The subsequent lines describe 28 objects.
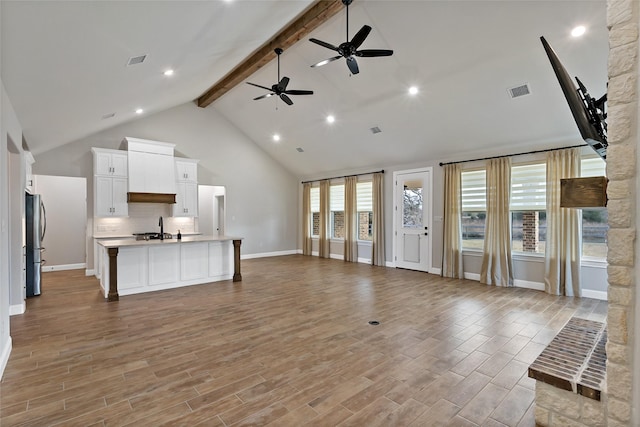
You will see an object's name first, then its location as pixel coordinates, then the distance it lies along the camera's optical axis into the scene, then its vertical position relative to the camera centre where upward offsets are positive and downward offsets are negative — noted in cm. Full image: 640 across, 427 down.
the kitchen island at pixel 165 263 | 506 -86
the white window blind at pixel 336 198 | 951 +52
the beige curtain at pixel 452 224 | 666 -20
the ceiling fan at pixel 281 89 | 518 +212
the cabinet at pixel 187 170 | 809 +118
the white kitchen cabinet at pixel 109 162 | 693 +120
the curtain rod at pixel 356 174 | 833 +115
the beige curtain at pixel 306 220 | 1040 -18
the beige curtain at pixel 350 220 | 897 -15
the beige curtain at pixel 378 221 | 826 -16
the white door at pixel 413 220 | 737 -13
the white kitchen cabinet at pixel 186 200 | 805 +40
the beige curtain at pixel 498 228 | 593 -27
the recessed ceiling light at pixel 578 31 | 364 +215
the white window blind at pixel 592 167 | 509 +77
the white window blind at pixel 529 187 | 566 +50
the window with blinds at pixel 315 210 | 1027 +15
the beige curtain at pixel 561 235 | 516 -35
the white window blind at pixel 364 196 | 873 +53
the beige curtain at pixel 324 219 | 975 -13
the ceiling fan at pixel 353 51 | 366 +201
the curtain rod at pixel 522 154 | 530 +113
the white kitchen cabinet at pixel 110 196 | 694 +44
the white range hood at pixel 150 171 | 723 +105
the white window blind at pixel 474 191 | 641 +49
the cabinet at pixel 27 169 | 493 +79
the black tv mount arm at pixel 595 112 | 219 +72
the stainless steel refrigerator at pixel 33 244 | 507 -45
